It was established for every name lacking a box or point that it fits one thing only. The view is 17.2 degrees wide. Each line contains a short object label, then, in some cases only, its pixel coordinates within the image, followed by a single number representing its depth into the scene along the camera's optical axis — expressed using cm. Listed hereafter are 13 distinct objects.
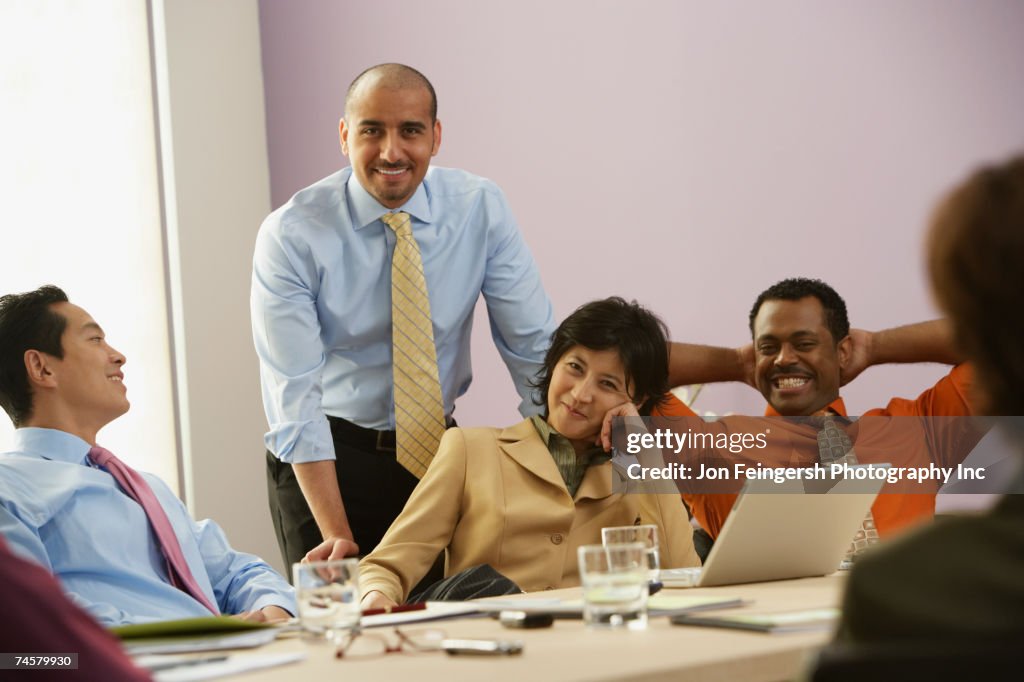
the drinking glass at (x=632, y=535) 472
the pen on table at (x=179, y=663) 387
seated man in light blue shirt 497
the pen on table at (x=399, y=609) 464
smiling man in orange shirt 543
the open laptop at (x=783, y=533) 471
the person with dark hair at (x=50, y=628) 261
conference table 352
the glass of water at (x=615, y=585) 440
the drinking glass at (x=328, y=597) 453
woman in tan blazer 510
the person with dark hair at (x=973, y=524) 206
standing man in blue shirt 544
